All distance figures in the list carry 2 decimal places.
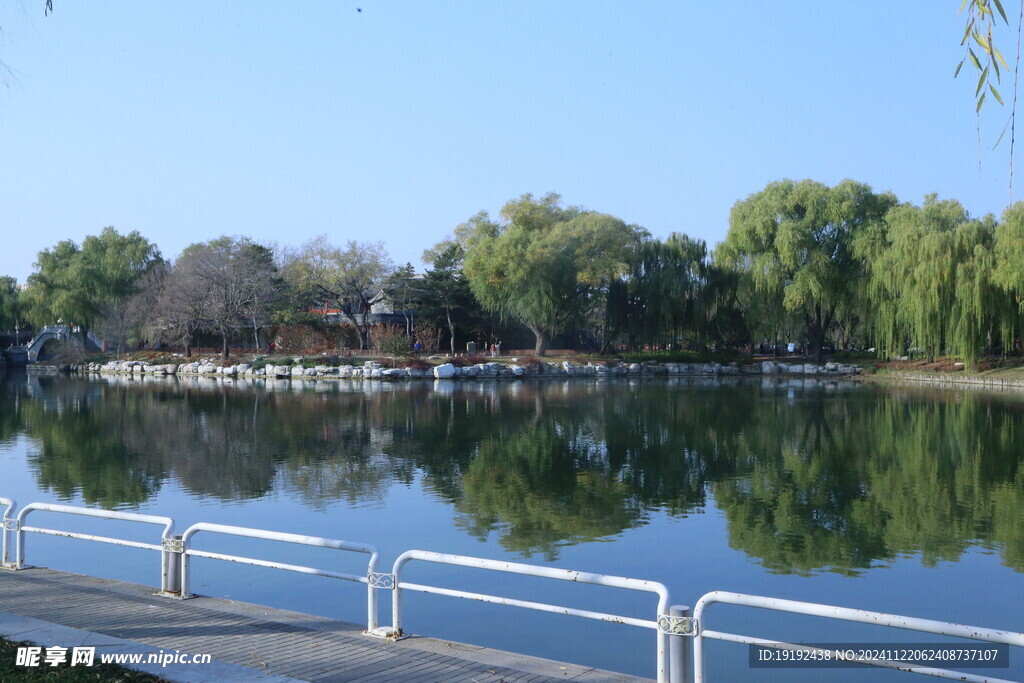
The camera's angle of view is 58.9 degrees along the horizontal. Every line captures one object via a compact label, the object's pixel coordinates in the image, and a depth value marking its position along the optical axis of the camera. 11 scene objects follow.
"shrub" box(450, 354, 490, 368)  44.44
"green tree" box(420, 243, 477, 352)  51.75
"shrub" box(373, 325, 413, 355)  46.12
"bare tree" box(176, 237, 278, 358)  48.69
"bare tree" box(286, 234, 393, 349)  53.09
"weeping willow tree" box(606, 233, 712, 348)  45.75
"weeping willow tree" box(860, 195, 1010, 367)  34.41
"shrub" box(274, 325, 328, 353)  52.34
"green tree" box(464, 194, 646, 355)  44.94
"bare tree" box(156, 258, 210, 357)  49.72
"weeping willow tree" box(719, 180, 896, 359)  42.62
